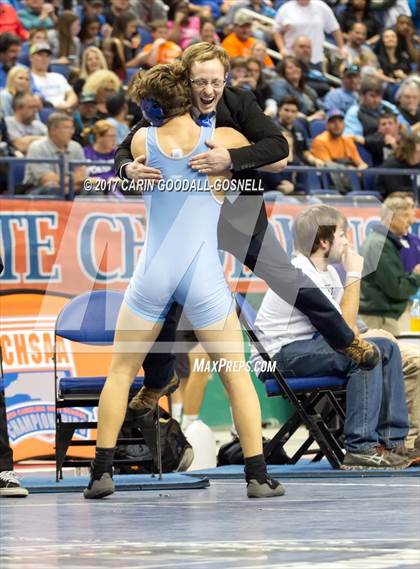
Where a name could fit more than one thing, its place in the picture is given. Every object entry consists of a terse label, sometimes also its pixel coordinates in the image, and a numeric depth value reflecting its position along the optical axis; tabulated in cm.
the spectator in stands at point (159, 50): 1847
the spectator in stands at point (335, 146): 1711
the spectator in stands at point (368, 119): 1791
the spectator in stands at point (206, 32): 1916
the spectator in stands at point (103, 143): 1434
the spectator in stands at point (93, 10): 1859
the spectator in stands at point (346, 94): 1941
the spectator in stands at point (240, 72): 1733
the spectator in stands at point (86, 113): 1555
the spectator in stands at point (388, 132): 1791
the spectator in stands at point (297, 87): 1856
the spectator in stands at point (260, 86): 1745
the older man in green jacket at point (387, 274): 1180
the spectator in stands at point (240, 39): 1966
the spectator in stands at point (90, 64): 1697
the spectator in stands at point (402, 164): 1580
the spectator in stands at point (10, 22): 1791
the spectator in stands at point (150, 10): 2022
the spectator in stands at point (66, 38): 1808
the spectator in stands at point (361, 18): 2312
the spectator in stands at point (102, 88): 1595
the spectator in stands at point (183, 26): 1969
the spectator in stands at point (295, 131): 1659
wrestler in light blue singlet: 739
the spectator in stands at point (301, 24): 2056
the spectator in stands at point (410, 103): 1998
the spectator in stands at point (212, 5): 2120
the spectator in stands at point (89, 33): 1833
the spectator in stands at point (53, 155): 1342
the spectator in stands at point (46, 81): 1650
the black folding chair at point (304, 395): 919
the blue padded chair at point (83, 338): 899
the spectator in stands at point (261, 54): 1881
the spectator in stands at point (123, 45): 1794
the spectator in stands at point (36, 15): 1838
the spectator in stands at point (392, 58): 2211
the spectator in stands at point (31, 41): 1703
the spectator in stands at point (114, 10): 1931
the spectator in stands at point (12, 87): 1513
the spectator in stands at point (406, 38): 2252
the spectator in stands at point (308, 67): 2022
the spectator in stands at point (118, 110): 1559
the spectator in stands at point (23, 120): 1470
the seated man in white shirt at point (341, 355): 912
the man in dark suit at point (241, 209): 759
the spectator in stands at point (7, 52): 1644
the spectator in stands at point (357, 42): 2230
